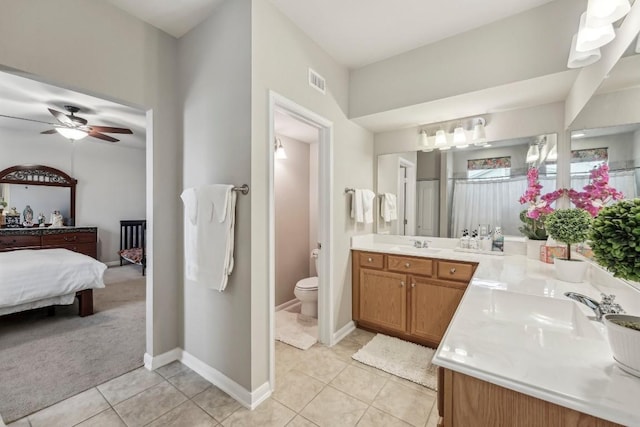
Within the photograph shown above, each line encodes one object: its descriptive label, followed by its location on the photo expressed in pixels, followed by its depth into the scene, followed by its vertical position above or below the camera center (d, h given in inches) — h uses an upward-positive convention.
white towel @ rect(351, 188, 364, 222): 106.3 +2.4
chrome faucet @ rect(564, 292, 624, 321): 39.6 -14.6
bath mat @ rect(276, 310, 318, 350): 100.4 -49.6
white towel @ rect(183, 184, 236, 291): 69.0 -7.2
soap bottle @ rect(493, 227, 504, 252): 93.2 -10.1
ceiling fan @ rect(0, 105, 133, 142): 131.6 +43.3
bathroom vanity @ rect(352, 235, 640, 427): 24.2 -16.5
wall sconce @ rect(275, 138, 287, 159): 130.2 +29.4
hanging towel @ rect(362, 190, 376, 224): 109.2 +3.0
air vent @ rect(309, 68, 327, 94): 86.6 +43.8
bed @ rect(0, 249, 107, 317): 102.1 -29.2
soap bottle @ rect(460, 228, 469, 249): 100.5 -10.7
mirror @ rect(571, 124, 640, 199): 46.1 +12.4
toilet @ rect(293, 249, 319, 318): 118.0 -38.0
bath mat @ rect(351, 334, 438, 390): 78.5 -48.7
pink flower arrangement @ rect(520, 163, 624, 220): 58.1 +4.4
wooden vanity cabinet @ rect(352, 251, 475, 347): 88.5 -30.0
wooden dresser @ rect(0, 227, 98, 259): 168.2 -19.7
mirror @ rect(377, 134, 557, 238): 91.4 +10.7
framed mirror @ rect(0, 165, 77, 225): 177.6 +14.3
